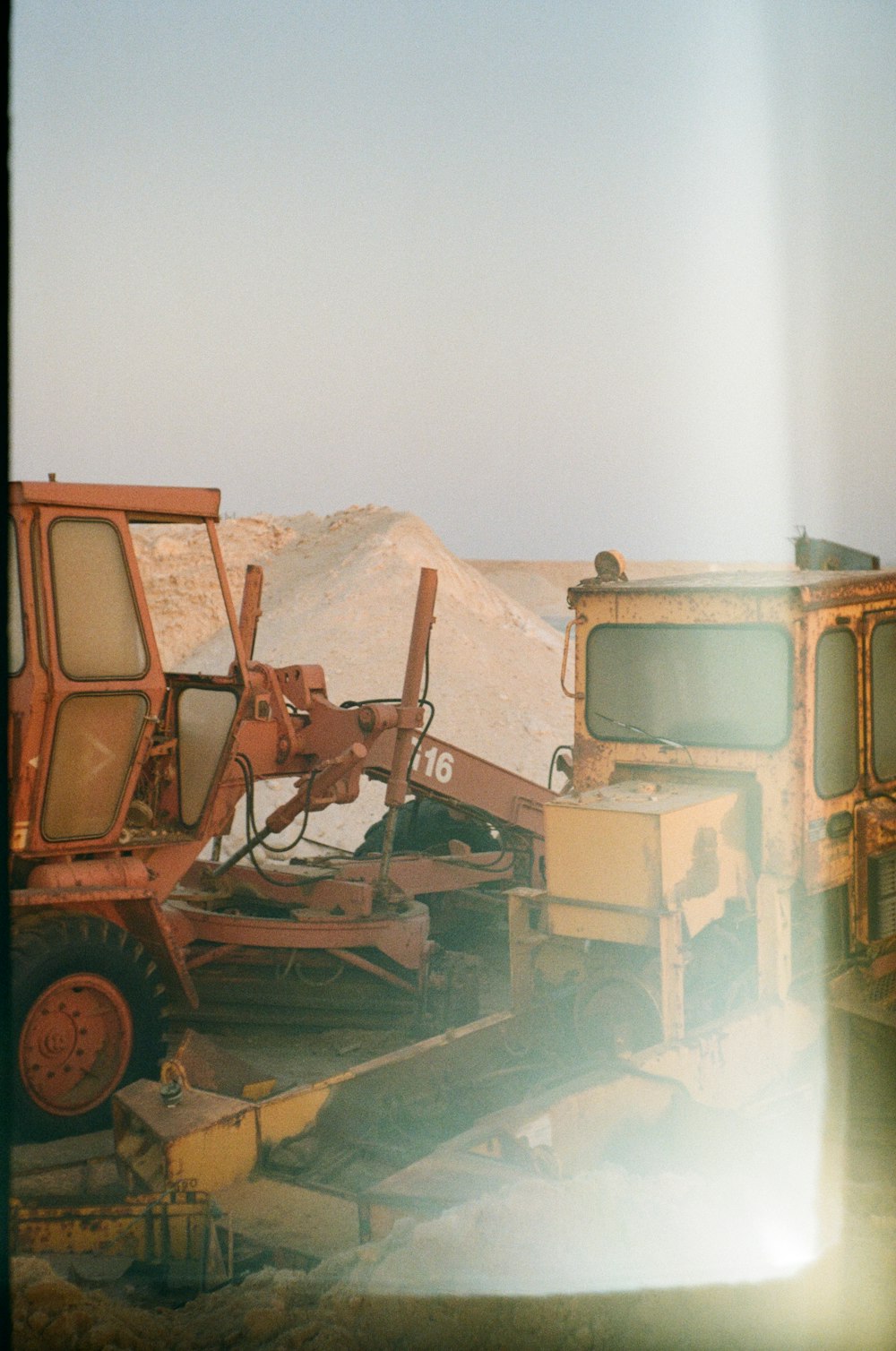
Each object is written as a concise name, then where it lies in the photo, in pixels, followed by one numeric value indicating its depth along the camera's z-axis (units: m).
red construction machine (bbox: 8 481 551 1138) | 5.57
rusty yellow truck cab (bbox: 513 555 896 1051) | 5.21
